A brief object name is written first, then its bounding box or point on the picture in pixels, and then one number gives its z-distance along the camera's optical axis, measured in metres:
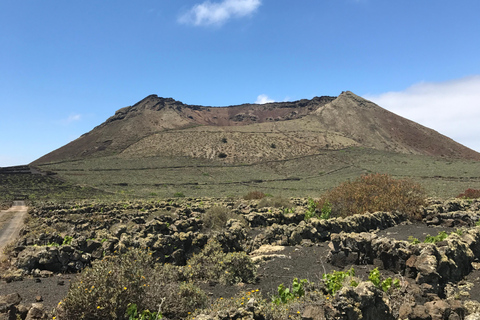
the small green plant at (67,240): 13.61
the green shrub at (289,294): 7.24
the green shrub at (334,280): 7.01
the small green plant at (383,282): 7.19
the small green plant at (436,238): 10.97
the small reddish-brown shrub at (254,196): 34.38
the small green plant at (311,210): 19.84
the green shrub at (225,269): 9.59
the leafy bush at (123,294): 6.11
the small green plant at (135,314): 6.34
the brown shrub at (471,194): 31.42
